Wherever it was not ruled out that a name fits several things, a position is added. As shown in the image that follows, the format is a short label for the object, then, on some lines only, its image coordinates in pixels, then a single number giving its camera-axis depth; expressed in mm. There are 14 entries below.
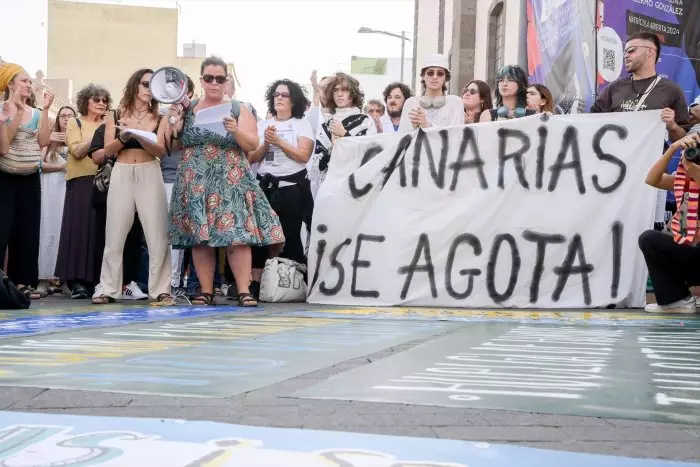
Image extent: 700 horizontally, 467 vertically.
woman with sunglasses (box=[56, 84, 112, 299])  8594
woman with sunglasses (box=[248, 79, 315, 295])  8586
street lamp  35844
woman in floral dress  7516
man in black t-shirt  7820
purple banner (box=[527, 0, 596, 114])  9469
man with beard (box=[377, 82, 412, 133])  9938
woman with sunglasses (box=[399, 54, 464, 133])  8508
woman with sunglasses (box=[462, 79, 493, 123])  9156
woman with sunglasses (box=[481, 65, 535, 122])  8383
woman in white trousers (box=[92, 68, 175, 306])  7707
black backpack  6898
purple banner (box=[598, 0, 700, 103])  9258
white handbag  8367
